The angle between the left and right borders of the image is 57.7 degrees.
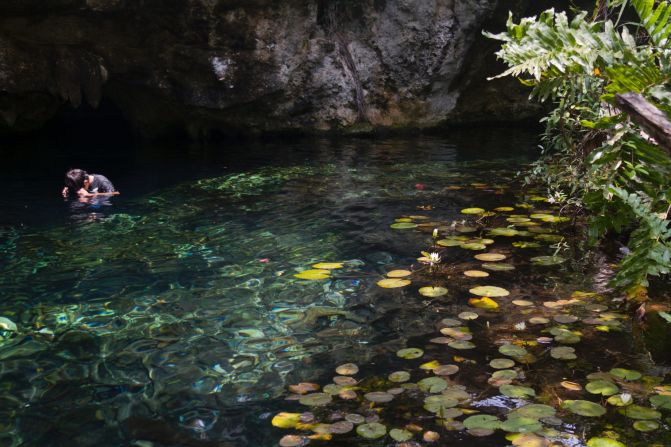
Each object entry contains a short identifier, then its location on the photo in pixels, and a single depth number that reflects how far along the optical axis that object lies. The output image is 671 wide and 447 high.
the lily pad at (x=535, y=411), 3.43
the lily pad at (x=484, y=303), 5.02
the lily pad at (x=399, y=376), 3.95
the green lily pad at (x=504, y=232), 6.84
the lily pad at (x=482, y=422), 3.33
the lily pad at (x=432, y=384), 3.78
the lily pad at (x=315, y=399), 3.71
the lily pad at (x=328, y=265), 6.03
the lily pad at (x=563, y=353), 4.13
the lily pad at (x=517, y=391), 3.68
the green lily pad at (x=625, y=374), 3.78
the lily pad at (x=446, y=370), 3.98
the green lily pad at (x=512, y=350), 4.20
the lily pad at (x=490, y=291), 5.18
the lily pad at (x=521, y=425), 3.28
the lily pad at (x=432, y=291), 5.28
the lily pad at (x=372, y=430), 3.34
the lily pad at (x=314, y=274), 5.79
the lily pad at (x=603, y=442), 3.11
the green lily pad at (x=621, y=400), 3.48
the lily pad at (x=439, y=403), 3.57
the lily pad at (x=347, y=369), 4.08
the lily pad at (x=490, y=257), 6.08
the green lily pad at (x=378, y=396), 3.69
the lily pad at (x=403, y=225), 7.34
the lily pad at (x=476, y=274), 5.66
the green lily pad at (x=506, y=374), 3.90
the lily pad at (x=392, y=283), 5.51
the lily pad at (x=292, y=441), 3.32
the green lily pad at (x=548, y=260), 5.95
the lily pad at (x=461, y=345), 4.33
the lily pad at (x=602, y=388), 3.63
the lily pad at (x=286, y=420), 3.52
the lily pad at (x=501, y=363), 4.04
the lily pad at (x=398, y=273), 5.77
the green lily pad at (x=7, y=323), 3.74
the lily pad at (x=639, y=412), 3.37
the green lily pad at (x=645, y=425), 3.28
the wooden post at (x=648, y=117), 3.16
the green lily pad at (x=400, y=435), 3.29
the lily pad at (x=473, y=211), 7.74
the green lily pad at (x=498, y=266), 5.82
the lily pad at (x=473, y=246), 6.40
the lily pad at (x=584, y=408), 3.42
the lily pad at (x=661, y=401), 3.44
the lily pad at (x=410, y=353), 4.25
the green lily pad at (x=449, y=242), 6.51
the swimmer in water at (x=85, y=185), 9.59
